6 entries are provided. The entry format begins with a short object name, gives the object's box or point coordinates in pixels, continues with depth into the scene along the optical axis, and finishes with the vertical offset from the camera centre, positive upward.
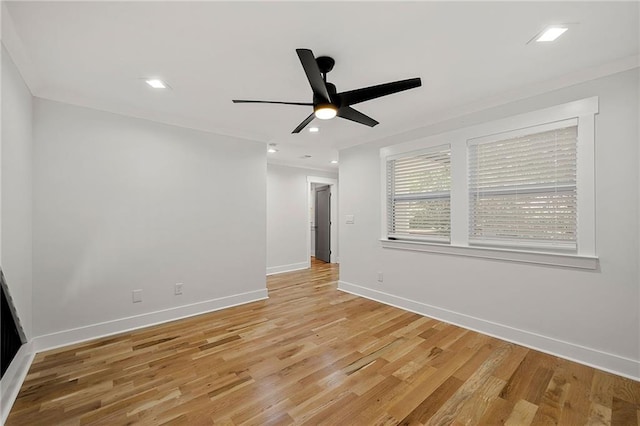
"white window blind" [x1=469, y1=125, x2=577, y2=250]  2.38 +0.18
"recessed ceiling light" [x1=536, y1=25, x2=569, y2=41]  1.71 +1.18
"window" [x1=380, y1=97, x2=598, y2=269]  2.28 +0.21
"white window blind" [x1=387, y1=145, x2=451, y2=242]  3.25 +0.18
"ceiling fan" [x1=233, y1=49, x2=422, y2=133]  1.84 +0.88
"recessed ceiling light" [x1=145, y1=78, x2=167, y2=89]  2.36 +1.19
